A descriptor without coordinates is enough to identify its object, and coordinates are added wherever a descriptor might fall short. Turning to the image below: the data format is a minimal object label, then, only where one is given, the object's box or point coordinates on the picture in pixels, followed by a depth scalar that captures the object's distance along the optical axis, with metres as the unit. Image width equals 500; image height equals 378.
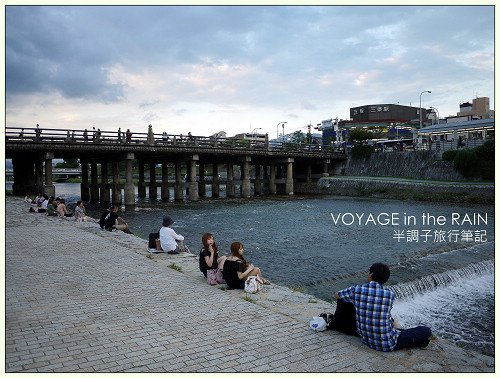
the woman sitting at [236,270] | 8.33
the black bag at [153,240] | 12.27
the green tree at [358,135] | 66.96
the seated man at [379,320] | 5.39
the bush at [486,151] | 37.34
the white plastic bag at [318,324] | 6.00
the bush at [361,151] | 53.12
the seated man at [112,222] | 16.38
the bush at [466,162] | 38.59
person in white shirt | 11.88
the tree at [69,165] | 136.25
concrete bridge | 30.52
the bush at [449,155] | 41.83
